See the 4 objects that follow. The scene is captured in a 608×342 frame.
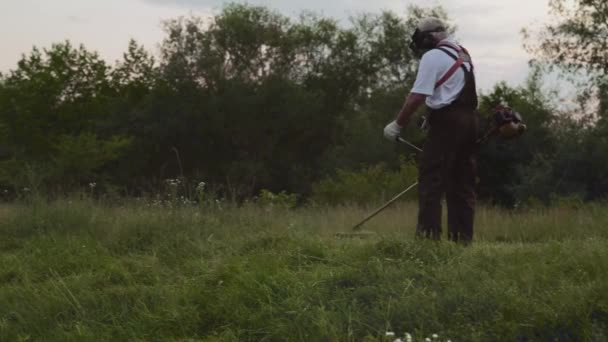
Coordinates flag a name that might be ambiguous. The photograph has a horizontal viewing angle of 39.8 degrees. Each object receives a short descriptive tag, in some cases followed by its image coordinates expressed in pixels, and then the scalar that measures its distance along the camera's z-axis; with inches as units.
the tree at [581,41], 1508.4
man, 284.5
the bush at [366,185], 1046.3
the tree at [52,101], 2151.8
